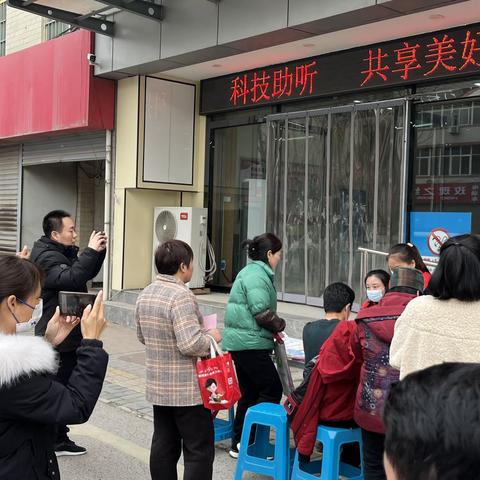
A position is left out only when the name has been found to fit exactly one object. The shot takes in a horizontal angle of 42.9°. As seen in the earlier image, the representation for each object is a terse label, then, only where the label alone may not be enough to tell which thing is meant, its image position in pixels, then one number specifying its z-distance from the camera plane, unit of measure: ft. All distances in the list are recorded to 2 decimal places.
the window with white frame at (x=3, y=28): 41.73
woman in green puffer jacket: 14.07
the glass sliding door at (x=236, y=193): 31.54
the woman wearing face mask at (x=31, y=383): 6.55
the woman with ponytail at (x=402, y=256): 13.33
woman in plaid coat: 11.02
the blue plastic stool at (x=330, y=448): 11.41
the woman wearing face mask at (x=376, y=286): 15.01
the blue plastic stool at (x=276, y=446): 12.33
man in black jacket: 14.06
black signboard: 22.61
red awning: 32.35
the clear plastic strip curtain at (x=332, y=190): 25.67
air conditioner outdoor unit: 32.01
